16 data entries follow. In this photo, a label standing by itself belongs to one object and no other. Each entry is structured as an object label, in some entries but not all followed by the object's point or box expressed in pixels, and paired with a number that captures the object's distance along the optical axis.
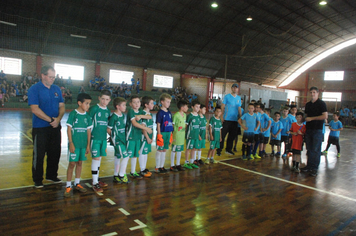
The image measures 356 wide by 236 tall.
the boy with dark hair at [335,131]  7.52
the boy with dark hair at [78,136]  3.41
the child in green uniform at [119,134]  3.95
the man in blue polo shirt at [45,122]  3.55
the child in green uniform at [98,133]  3.68
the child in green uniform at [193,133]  5.15
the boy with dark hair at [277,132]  6.99
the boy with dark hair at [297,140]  5.46
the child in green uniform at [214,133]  5.58
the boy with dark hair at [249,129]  6.35
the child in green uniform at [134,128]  4.10
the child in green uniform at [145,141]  4.34
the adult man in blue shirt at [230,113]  6.54
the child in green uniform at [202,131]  5.38
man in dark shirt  5.18
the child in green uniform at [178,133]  4.91
